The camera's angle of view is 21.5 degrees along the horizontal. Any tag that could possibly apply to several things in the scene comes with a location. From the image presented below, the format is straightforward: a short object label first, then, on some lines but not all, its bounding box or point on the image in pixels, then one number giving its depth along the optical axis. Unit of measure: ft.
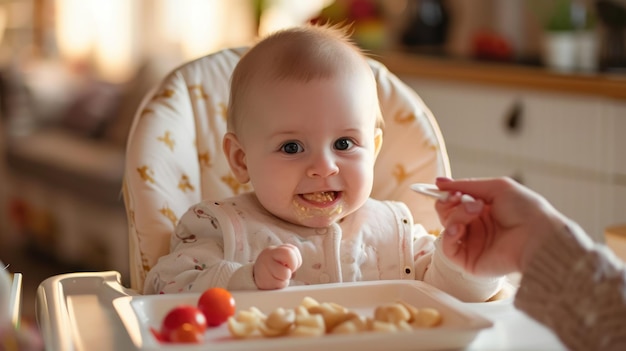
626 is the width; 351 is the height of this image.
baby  4.08
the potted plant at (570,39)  8.57
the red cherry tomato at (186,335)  3.41
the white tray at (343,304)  3.35
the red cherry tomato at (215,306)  3.57
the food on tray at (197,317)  3.43
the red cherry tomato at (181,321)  3.46
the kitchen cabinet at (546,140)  7.34
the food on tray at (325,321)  3.46
